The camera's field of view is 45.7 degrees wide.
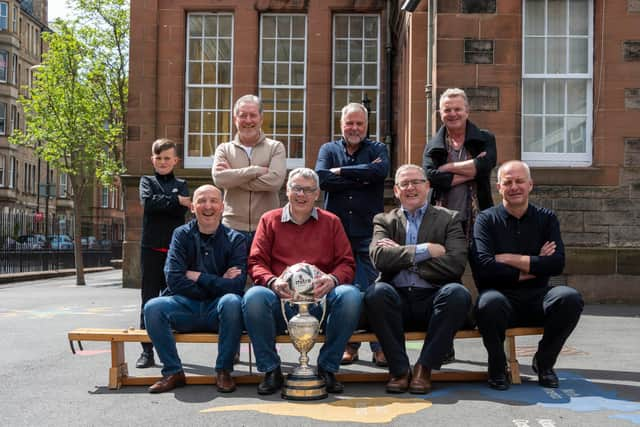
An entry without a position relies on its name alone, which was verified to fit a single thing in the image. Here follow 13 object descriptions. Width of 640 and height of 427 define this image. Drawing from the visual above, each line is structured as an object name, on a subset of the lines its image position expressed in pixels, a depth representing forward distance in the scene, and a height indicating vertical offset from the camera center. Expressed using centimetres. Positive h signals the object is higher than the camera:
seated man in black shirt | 540 -36
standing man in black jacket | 618 +54
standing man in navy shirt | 639 +36
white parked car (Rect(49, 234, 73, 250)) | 3941 -114
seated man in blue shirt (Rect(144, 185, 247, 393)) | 535 -49
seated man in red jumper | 526 -35
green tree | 2438 +426
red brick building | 1169 +262
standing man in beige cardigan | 639 +45
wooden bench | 546 -94
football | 515 -37
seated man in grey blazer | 529 -40
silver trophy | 509 -70
